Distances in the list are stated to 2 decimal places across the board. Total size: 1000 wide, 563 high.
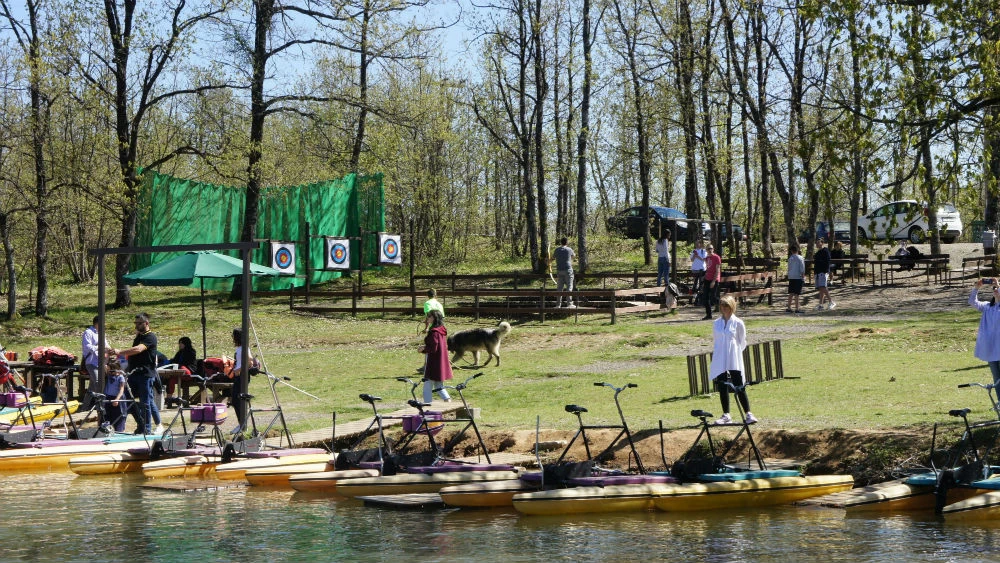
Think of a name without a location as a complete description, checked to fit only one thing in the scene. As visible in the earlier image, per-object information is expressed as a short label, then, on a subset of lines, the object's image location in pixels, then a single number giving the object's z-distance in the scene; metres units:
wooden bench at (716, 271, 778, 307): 32.78
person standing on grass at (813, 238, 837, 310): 31.31
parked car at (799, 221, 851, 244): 54.94
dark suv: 50.06
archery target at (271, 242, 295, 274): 36.42
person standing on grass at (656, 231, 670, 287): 33.88
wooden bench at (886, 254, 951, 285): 35.03
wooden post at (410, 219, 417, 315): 33.53
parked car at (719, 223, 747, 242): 43.76
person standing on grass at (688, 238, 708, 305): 32.47
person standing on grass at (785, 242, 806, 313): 30.80
